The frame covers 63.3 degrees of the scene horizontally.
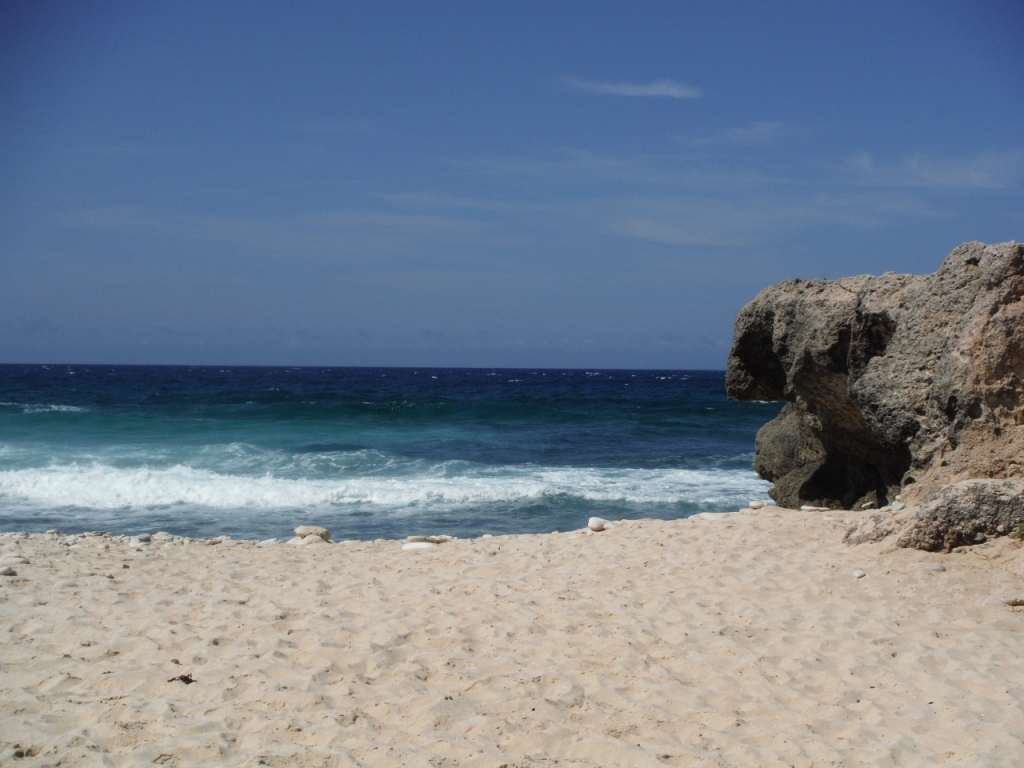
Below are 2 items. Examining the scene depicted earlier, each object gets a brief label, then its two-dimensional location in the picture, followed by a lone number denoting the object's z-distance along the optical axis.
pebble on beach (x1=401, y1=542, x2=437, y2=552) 8.11
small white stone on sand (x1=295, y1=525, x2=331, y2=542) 9.34
